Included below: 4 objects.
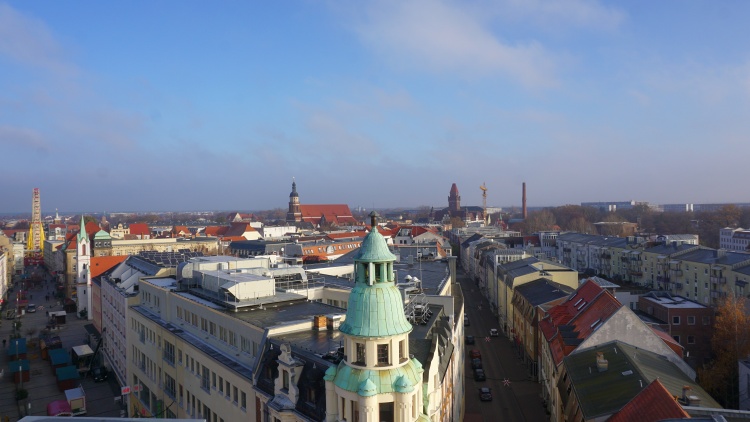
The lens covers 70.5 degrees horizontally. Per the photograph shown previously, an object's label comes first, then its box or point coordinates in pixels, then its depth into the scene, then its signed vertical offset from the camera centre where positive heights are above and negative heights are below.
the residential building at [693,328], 57.06 -13.32
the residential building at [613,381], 29.22 -10.81
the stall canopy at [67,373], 54.62 -16.65
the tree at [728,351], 44.41 -13.62
